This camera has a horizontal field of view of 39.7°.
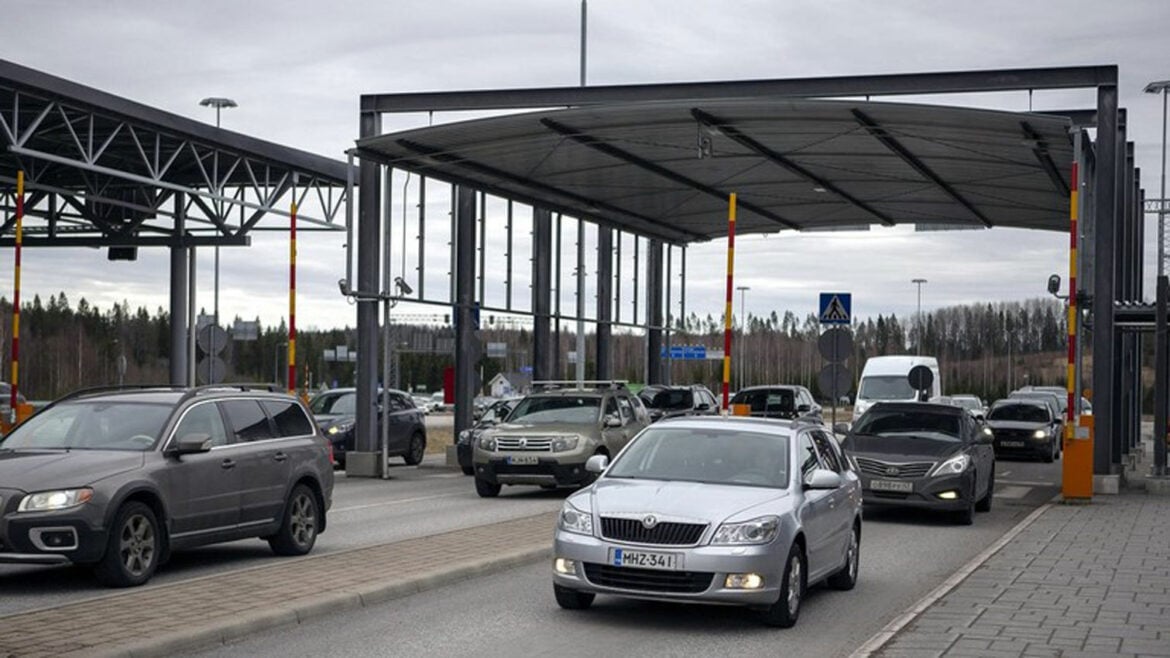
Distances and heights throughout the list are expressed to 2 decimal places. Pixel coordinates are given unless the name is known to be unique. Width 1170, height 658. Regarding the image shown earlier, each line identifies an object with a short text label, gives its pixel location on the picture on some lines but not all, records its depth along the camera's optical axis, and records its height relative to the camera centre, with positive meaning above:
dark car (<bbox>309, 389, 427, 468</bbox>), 31.27 -1.65
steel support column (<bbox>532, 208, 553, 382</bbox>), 37.28 +1.44
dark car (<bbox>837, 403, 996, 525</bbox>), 20.11 -1.48
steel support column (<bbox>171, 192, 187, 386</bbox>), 46.56 +0.71
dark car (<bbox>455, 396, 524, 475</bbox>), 30.03 -1.79
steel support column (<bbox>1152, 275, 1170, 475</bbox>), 26.67 -0.71
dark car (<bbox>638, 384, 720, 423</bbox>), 37.58 -1.45
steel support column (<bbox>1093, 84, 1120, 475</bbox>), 25.00 +1.07
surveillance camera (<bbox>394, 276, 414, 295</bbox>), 29.61 +0.96
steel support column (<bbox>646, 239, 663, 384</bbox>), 45.00 +0.79
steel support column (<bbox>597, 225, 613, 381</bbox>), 41.59 +1.36
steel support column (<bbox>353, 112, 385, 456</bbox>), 28.98 +1.05
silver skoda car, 10.59 -1.22
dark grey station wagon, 11.73 -1.11
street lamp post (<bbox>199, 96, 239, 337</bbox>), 52.75 +7.71
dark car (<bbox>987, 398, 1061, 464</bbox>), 41.03 -2.20
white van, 42.62 -1.02
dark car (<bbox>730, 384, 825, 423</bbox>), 37.59 -1.42
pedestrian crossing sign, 27.97 +0.59
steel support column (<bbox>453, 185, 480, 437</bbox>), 33.41 +0.61
